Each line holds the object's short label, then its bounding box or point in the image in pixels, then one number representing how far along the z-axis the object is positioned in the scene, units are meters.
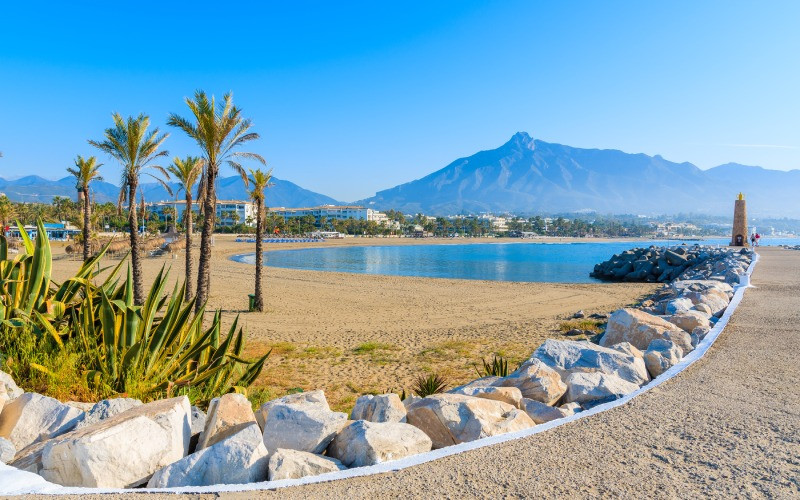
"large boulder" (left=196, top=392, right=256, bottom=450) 3.31
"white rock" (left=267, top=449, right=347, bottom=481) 2.87
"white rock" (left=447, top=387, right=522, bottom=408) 4.35
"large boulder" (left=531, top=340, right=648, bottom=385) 5.27
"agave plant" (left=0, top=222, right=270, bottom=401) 4.64
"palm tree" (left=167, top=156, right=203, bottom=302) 19.95
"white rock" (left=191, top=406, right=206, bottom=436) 3.64
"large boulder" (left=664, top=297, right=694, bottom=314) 9.01
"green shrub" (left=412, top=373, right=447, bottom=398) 6.42
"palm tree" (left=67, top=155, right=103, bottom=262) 23.11
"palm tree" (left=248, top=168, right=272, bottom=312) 18.23
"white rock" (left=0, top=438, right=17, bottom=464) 3.03
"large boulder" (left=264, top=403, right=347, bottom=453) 3.31
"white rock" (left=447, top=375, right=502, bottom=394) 5.41
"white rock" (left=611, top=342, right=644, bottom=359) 5.93
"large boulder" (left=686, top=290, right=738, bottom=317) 9.33
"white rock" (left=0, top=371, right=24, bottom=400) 4.00
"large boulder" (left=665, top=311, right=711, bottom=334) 7.59
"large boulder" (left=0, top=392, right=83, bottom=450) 3.41
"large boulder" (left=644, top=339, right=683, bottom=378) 5.52
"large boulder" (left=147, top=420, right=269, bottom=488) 2.84
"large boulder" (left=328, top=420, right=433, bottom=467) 3.09
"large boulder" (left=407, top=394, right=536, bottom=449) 3.64
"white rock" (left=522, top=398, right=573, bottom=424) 4.11
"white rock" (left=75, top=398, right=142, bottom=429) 3.43
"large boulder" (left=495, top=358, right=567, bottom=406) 4.58
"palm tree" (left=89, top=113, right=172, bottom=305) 17.14
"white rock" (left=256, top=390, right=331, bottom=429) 3.81
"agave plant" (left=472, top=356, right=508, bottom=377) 7.22
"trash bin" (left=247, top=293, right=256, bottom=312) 18.25
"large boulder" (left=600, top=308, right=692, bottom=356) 6.64
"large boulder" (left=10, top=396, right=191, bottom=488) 2.78
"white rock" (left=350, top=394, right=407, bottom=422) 3.90
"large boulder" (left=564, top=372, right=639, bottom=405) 4.58
